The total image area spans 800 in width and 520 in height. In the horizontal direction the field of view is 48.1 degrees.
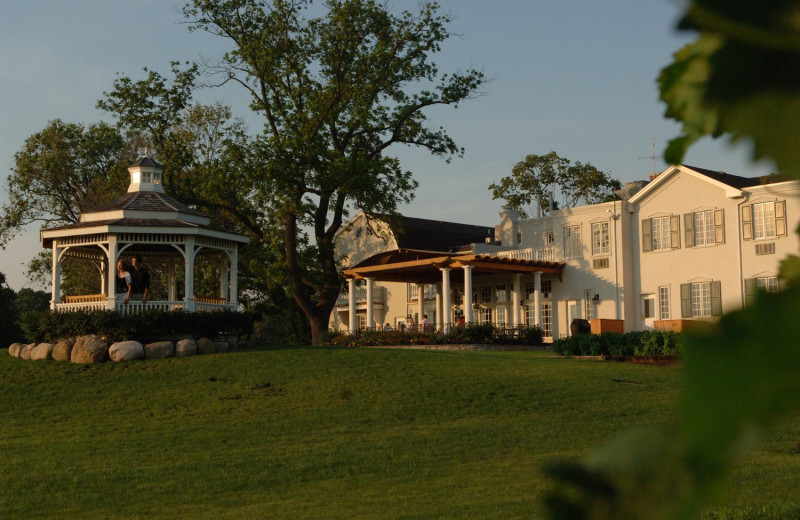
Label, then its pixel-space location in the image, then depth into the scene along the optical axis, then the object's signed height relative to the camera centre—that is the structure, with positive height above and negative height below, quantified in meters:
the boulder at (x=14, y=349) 24.03 -0.59
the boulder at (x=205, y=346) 23.73 -0.59
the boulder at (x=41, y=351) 23.00 -0.63
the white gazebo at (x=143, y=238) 25.53 +2.60
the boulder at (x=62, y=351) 22.83 -0.63
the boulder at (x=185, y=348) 23.19 -0.61
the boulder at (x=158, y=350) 22.83 -0.65
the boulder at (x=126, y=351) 22.44 -0.65
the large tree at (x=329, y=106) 34.19 +8.82
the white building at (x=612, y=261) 34.28 +2.39
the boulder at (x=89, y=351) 22.39 -0.64
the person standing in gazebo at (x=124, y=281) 25.11 +1.27
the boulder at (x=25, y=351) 23.41 -0.64
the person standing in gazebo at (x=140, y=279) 25.78 +1.32
